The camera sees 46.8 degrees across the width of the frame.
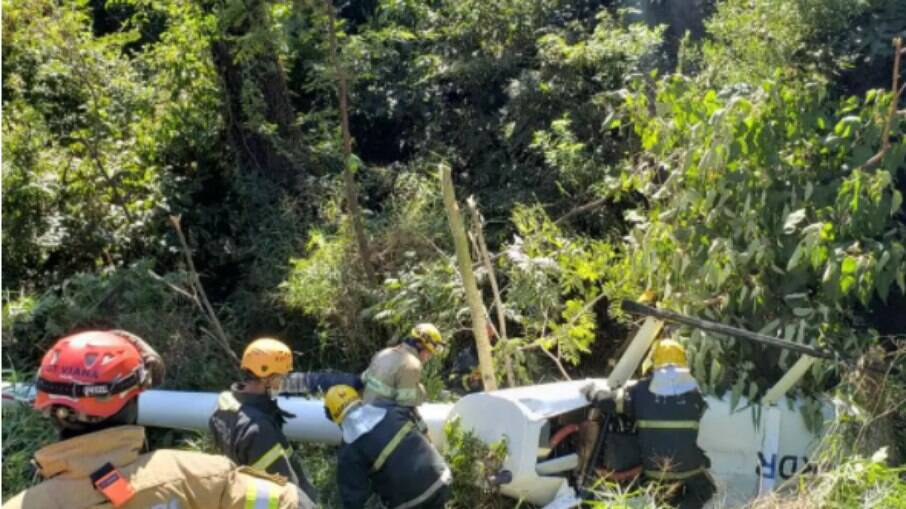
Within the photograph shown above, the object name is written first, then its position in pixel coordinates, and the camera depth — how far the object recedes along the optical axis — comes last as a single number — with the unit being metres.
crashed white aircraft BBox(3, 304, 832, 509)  5.19
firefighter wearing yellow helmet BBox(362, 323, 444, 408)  5.03
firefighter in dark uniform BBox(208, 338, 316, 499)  4.48
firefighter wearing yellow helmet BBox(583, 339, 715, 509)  5.11
